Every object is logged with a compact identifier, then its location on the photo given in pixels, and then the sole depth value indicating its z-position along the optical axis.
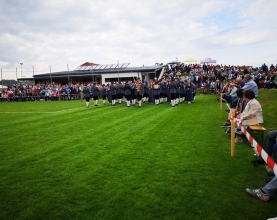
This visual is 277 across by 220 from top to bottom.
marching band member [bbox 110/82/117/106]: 19.71
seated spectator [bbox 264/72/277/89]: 19.76
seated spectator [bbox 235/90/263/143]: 6.06
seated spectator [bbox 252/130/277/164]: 4.59
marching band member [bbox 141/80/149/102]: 20.74
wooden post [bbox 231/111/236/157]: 5.38
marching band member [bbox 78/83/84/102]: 29.88
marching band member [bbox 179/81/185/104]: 19.01
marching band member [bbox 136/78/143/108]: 17.97
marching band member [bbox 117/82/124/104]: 19.89
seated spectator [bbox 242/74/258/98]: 7.80
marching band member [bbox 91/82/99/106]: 19.45
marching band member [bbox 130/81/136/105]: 18.31
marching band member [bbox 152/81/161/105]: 18.37
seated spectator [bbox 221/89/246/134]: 7.62
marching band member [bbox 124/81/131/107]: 18.34
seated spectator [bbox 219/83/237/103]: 9.85
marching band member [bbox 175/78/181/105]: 17.76
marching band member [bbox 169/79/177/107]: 17.28
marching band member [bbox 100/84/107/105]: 21.27
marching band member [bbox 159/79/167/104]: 18.97
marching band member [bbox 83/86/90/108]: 18.92
